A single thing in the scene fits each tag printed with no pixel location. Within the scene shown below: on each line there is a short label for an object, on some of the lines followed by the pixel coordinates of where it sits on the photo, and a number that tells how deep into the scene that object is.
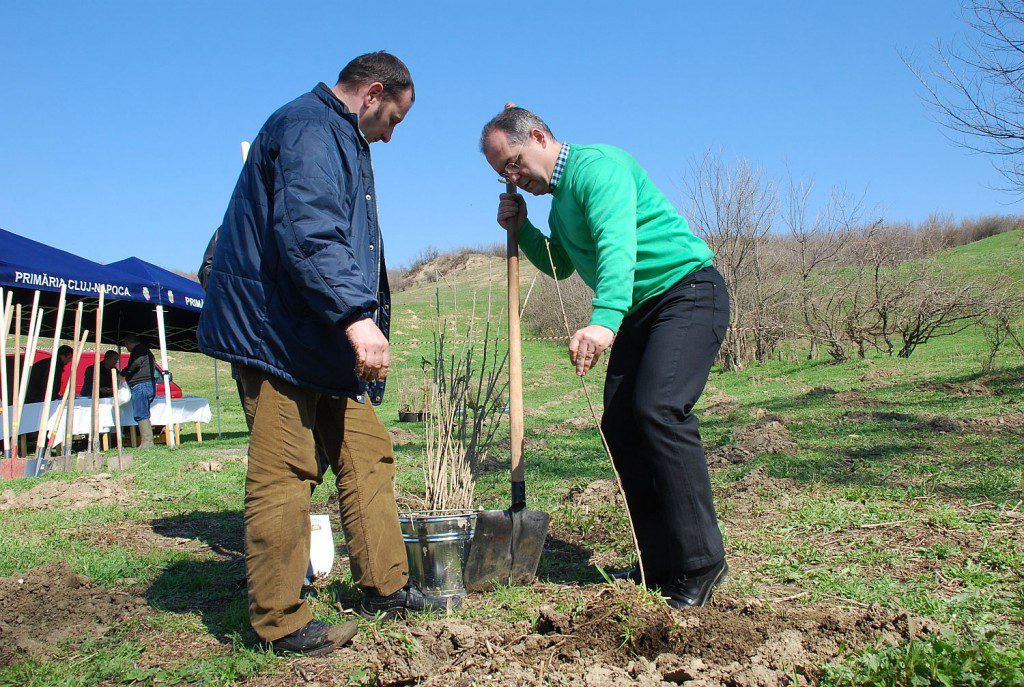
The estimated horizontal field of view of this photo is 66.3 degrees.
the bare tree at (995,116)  8.00
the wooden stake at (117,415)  8.28
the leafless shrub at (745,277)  19.84
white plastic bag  3.46
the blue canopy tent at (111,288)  9.14
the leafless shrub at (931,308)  15.89
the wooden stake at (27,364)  7.80
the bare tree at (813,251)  19.44
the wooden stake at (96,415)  7.84
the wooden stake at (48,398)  7.58
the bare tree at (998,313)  11.93
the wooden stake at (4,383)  7.63
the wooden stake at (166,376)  10.66
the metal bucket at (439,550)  3.00
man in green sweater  2.70
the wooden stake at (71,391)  7.60
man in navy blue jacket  2.38
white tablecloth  9.71
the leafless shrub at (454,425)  3.51
